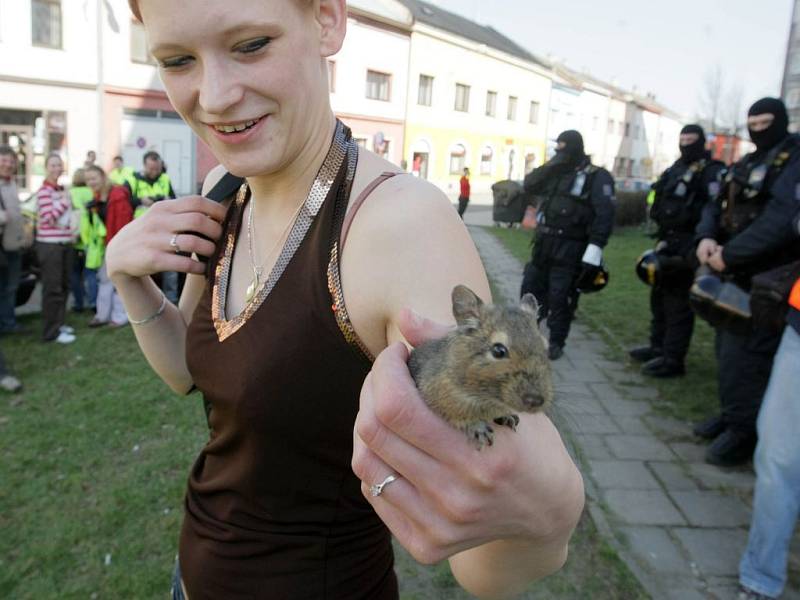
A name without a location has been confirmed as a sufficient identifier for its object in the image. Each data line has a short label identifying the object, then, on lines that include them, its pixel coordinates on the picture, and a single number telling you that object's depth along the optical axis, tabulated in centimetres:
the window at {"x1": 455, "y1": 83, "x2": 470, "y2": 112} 3447
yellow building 3212
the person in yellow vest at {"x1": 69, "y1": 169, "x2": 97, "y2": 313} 852
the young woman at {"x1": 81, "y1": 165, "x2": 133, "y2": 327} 799
